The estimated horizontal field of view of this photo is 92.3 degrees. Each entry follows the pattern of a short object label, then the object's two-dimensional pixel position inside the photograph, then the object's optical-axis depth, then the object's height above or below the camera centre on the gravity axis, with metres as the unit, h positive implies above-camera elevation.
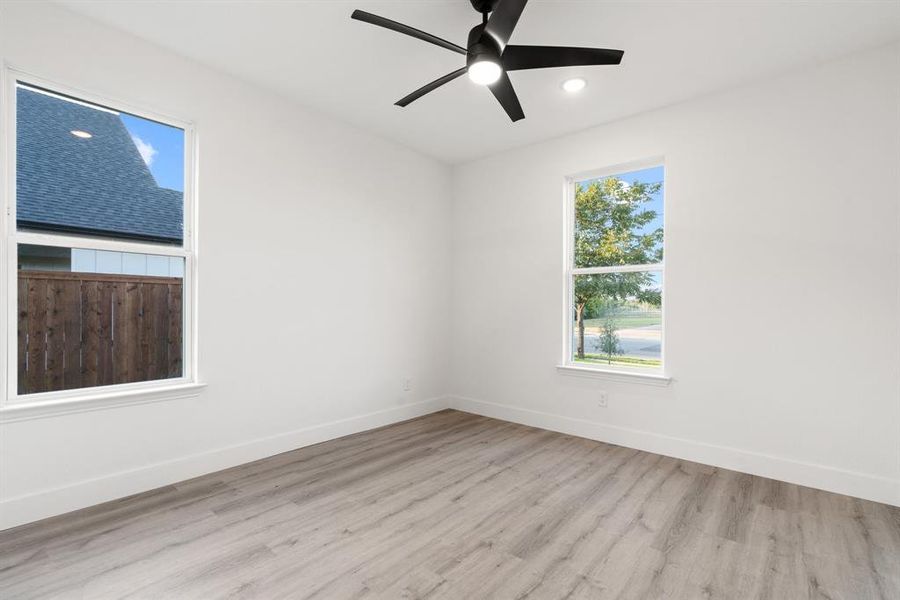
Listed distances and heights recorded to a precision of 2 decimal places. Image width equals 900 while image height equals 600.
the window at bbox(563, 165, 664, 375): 3.60 +0.25
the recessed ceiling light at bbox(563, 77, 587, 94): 3.02 +1.53
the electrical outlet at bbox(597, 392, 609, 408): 3.71 -0.86
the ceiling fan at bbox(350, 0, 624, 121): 1.83 +1.20
